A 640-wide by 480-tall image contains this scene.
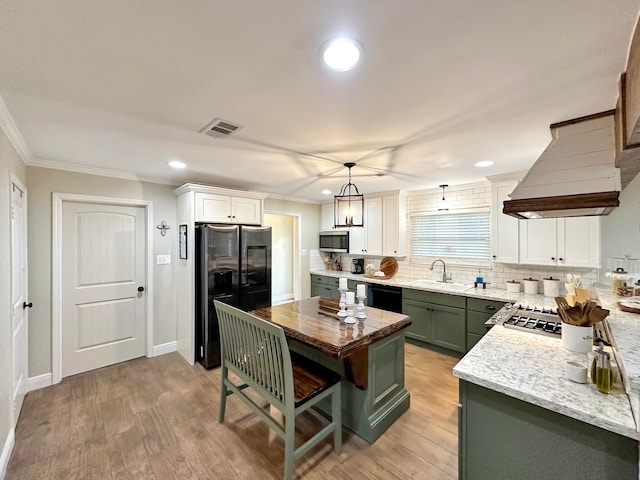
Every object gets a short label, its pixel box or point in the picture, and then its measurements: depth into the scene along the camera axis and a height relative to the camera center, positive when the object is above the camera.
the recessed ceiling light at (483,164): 2.81 +0.79
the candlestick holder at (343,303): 2.39 -0.58
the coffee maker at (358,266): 5.27 -0.53
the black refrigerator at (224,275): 3.35 -0.47
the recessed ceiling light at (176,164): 2.84 +0.82
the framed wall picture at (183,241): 3.52 -0.02
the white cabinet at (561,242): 2.90 -0.05
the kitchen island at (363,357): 1.99 -0.99
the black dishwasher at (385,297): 4.18 -0.94
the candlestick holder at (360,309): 2.42 -0.65
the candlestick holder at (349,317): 2.26 -0.67
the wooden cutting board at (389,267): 4.80 -0.51
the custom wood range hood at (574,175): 1.56 +0.39
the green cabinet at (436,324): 3.50 -1.16
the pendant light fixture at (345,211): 2.96 +0.32
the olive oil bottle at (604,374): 1.25 -0.63
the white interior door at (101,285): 3.11 -0.55
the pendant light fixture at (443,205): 4.23 +0.52
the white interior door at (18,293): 2.25 -0.48
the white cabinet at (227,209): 3.47 +0.41
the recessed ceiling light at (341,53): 1.13 +0.81
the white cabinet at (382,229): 4.54 +0.16
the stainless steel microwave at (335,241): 5.26 -0.05
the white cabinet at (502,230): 3.40 +0.10
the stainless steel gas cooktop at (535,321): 1.93 -0.68
